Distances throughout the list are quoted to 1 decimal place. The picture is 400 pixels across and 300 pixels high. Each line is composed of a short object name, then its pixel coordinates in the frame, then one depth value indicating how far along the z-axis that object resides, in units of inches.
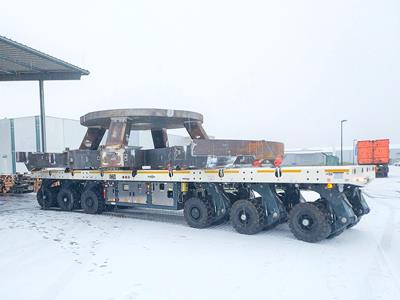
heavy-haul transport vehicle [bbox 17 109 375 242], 249.1
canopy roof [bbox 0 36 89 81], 559.1
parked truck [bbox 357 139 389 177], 1006.4
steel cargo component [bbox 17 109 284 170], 302.0
